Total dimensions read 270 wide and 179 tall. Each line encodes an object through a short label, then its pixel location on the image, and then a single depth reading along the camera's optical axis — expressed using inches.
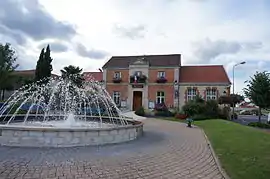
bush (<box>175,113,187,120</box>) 869.6
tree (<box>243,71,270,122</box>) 698.2
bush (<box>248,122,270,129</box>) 644.5
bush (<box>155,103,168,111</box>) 1084.0
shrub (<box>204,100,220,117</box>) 871.3
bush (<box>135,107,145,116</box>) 1011.2
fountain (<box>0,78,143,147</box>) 257.0
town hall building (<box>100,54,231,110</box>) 1173.5
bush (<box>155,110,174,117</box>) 1001.4
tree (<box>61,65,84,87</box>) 1173.5
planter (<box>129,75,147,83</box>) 1233.1
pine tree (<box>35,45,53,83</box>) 1162.5
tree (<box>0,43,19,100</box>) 1225.5
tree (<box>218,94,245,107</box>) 1021.2
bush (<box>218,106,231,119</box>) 904.6
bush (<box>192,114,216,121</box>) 819.0
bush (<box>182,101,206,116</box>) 869.6
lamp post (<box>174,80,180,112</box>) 1187.1
